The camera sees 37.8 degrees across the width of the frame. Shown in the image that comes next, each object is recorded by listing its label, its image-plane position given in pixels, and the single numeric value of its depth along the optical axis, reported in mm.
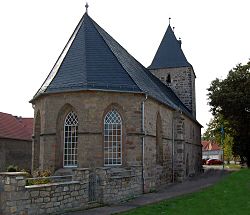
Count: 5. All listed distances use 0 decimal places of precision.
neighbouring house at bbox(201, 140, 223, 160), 94812
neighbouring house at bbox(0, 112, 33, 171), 36406
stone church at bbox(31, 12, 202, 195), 18281
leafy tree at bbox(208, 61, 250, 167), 34203
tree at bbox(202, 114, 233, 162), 40094
